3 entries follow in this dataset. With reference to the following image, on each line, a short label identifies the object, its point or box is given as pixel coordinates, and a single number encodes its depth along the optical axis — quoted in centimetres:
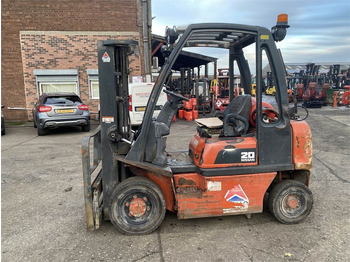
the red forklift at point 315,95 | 2003
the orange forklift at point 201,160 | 341
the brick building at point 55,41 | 1378
